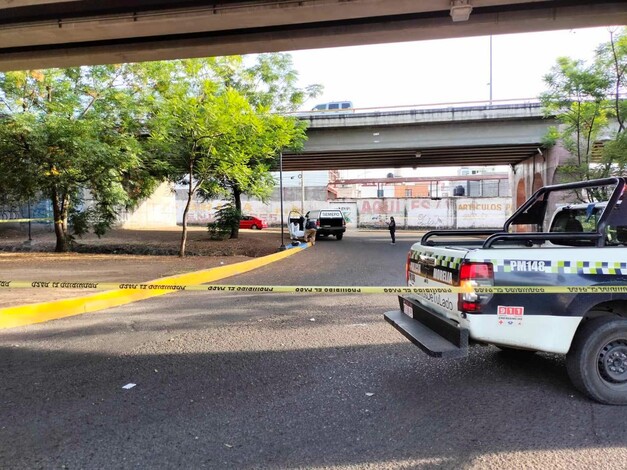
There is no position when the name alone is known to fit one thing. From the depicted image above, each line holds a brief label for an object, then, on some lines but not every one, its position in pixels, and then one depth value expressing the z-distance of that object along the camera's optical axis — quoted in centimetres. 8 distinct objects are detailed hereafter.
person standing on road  2465
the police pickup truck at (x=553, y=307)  363
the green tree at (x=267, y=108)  1504
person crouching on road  2373
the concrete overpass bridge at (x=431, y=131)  2480
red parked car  4050
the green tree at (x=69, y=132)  1321
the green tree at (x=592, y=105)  1201
